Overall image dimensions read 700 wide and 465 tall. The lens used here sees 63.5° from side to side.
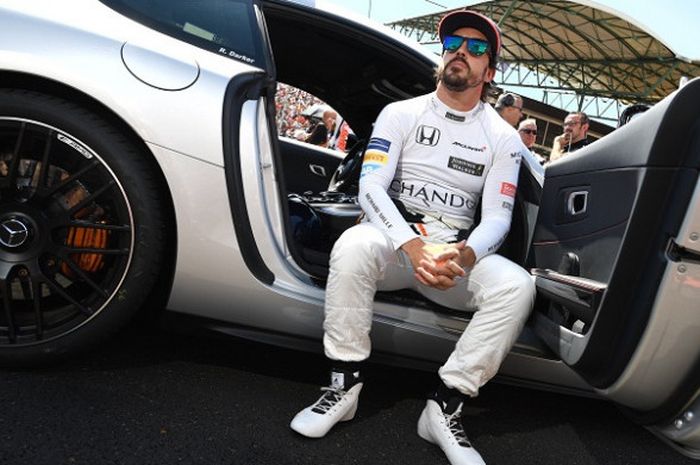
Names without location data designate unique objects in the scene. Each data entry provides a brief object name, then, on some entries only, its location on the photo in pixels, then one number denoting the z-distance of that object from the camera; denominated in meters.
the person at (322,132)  5.88
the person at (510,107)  3.69
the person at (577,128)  4.32
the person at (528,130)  4.77
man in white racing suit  1.69
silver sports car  1.38
